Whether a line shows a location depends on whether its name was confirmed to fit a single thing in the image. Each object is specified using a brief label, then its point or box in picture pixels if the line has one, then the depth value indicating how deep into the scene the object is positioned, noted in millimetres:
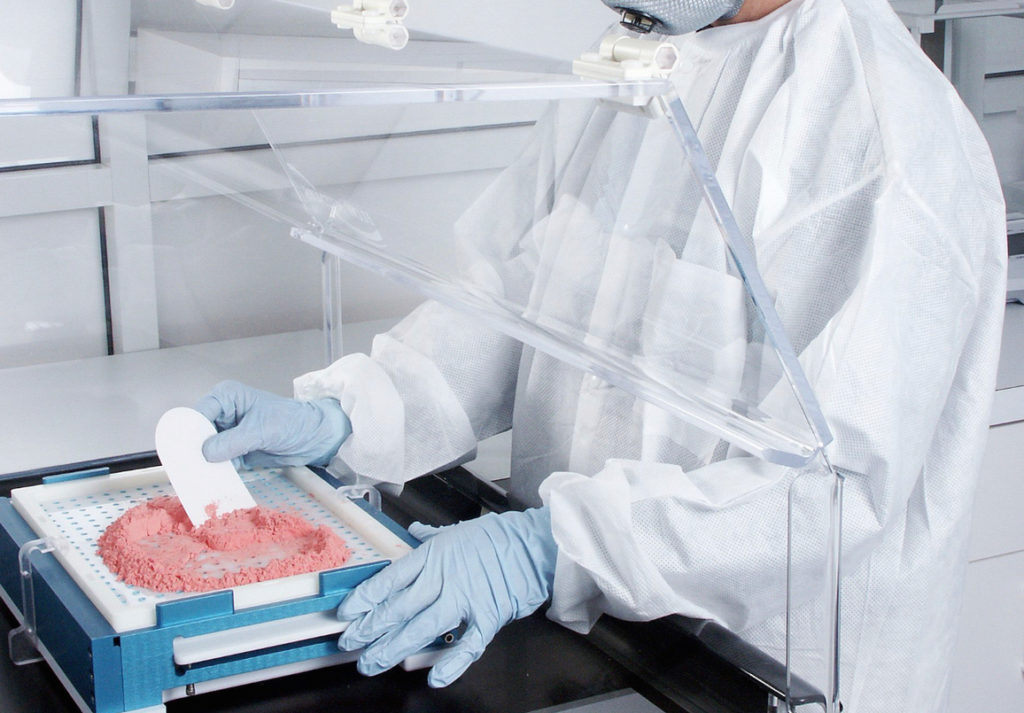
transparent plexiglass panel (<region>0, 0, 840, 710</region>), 1727
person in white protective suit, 1850
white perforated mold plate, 1788
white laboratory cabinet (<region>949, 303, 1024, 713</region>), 2681
